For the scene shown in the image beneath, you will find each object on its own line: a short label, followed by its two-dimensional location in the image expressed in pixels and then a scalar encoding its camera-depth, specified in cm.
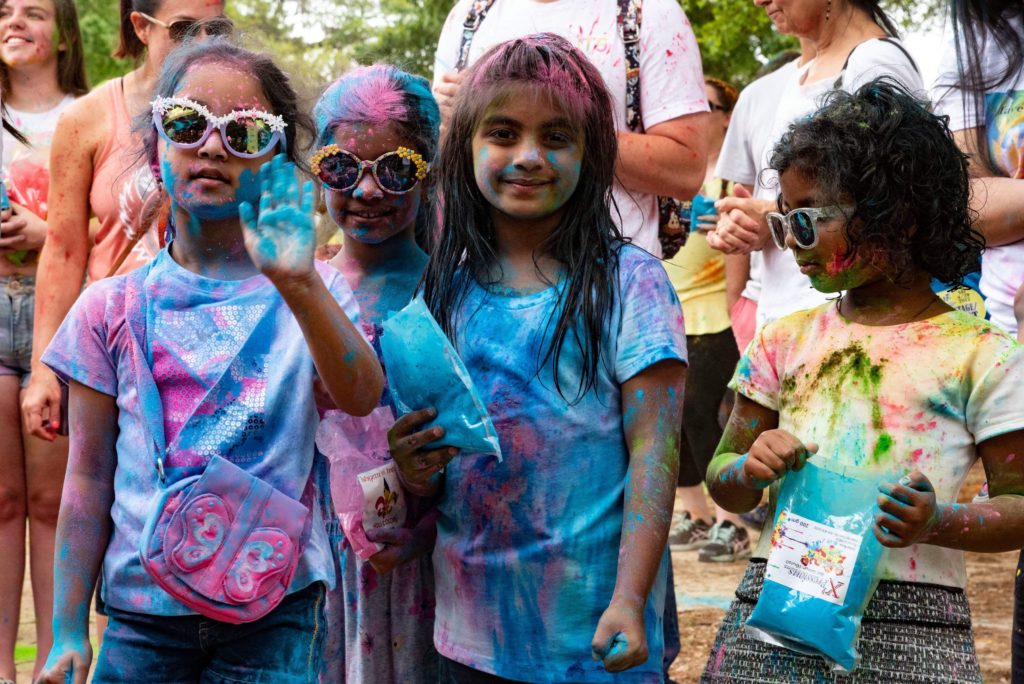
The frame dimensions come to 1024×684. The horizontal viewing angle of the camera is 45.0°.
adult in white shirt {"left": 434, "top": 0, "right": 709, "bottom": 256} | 343
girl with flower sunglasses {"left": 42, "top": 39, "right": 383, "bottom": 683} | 249
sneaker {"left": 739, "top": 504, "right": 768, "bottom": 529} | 734
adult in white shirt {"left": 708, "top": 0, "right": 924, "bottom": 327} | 355
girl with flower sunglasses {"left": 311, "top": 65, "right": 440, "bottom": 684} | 302
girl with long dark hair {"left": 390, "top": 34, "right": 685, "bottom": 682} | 256
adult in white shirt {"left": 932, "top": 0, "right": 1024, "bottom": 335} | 305
